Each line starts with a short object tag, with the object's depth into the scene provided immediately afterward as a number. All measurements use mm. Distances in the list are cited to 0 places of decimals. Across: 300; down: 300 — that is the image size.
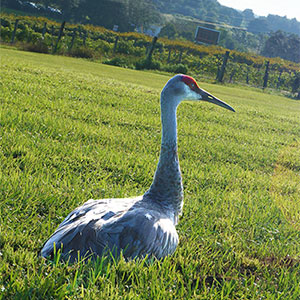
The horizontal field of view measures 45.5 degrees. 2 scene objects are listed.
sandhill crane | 2512
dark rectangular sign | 75062
